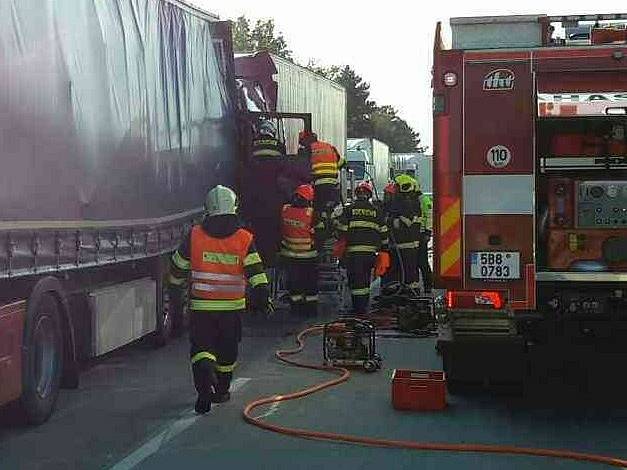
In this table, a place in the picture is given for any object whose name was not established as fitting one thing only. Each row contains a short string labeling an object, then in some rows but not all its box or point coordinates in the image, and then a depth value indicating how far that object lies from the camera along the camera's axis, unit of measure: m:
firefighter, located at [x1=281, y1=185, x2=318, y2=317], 14.42
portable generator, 10.29
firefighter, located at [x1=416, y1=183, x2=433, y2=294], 16.16
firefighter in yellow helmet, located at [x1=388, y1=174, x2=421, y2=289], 15.34
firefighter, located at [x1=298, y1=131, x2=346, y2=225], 15.10
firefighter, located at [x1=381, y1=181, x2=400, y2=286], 15.64
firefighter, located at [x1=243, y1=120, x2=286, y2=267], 15.62
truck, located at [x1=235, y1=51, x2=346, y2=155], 16.83
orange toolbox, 8.32
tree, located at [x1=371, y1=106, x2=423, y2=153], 116.50
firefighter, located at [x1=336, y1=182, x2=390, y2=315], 14.02
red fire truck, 7.69
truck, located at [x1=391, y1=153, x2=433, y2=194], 38.17
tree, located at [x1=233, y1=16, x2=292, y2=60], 85.96
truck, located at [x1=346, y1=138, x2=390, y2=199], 29.89
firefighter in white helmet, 8.38
